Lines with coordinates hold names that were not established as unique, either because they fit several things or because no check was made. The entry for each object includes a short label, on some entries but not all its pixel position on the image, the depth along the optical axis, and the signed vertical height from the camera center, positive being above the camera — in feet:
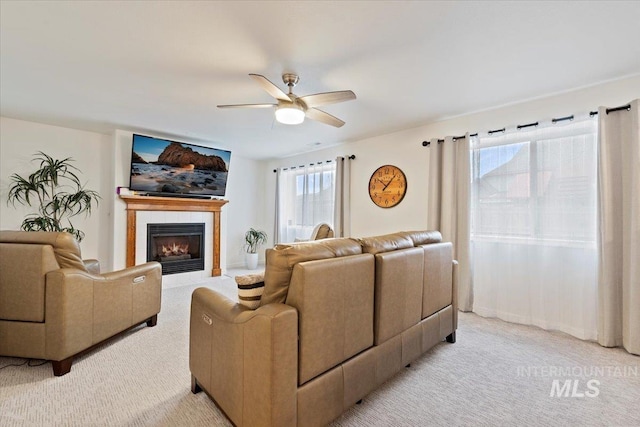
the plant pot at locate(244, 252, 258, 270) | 20.57 -2.96
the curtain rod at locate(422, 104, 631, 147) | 8.51 +3.48
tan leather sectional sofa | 4.46 -2.09
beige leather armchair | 7.01 -2.02
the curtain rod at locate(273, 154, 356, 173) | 16.52 +3.66
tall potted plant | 12.69 +1.07
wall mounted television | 14.82 +2.82
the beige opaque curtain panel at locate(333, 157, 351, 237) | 16.49 +1.21
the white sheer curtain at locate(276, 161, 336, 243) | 17.94 +1.37
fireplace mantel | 14.85 +0.61
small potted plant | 20.65 -1.86
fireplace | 15.94 -1.64
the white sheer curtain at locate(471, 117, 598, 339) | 9.41 -0.16
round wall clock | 14.48 +1.79
